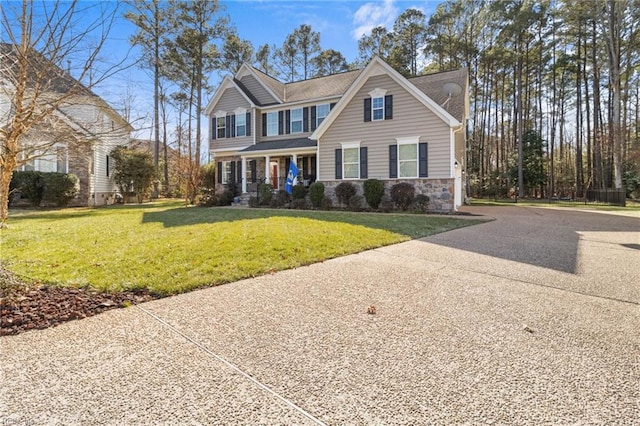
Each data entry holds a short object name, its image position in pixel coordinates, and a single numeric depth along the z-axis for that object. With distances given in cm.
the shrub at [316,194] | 1658
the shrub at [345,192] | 1611
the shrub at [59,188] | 1786
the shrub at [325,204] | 1652
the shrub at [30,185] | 1758
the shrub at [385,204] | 1509
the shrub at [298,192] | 1748
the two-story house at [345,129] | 1477
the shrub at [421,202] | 1448
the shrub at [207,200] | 1878
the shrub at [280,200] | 1774
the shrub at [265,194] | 1817
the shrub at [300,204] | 1703
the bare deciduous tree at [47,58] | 357
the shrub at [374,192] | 1525
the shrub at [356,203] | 1579
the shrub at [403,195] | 1474
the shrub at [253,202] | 1830
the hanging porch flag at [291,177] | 1702
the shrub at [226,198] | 1942
